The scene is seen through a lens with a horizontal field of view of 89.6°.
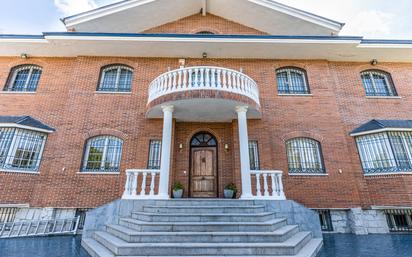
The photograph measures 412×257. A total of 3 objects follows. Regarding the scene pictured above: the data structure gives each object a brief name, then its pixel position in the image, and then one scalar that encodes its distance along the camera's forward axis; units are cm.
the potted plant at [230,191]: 792
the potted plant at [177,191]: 791
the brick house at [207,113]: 779
